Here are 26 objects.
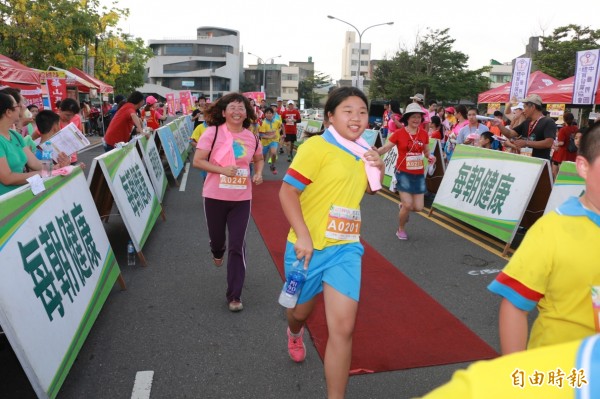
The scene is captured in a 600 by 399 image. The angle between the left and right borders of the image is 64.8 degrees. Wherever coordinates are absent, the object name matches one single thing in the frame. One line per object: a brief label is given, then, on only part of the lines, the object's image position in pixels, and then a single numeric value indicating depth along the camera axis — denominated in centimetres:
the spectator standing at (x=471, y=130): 977
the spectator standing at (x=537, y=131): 736
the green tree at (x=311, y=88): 9312
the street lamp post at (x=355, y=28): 3758
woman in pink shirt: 432
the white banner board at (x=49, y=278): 262
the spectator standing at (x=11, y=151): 393
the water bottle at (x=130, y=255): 564
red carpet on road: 357
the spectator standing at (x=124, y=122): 869
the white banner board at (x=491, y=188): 639
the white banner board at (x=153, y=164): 804
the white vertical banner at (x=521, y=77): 1563
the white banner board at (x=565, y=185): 545
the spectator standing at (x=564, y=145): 1031
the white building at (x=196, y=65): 9306
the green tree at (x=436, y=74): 4438
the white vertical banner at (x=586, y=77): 1263
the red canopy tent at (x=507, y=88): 1730
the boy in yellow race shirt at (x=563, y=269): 156
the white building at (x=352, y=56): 11769
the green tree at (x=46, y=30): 1844
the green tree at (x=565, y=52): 3369
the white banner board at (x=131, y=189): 524
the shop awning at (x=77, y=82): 1922
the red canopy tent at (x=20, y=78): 1148
